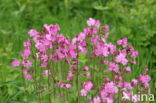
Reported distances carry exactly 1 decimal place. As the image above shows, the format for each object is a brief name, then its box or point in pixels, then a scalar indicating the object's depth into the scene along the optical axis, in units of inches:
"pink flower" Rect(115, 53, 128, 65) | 88.5
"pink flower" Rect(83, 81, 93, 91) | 86.9
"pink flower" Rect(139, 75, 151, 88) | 93.5
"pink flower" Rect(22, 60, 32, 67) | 94.3
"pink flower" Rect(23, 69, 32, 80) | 100.2
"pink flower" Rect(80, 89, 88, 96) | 88.6
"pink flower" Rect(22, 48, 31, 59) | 91.7
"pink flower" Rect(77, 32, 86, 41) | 89.2
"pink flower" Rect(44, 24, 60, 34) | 88.0
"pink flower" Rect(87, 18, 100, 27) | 92.0
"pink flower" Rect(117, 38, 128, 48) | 94.4
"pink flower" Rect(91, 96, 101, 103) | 89.4
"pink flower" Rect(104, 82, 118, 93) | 85.9
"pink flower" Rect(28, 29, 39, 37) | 91.0
